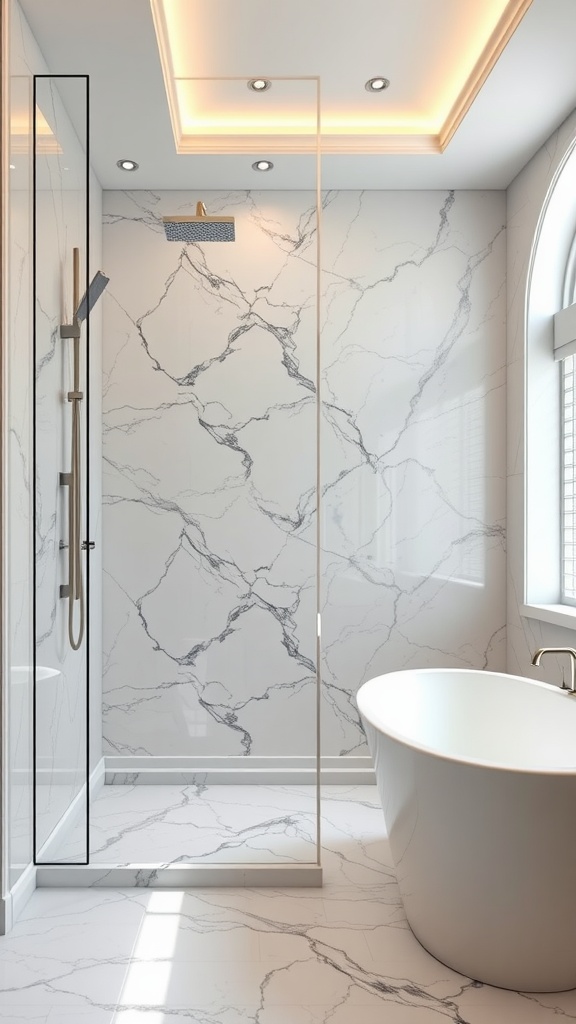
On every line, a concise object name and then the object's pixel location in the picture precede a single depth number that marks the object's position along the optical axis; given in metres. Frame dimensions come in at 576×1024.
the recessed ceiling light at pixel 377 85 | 2.96
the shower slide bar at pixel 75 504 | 2.47
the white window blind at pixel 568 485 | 3.26
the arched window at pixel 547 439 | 3.29
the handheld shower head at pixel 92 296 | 2.48
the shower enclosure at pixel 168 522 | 2.47
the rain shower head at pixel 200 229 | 2.46
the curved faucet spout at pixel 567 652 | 2.32
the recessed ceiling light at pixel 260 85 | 2.67
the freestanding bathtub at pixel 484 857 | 1.72
